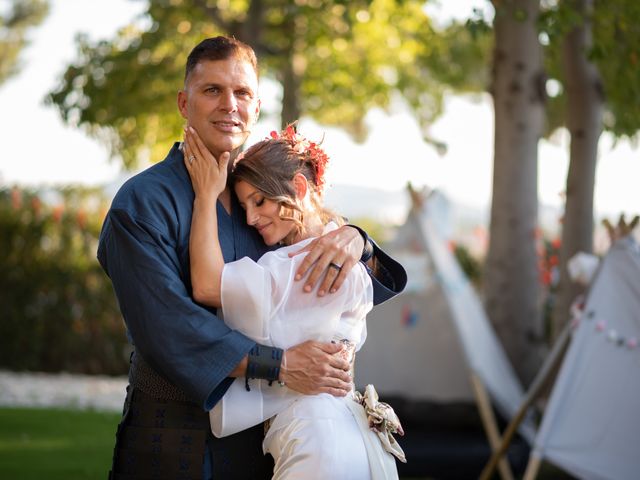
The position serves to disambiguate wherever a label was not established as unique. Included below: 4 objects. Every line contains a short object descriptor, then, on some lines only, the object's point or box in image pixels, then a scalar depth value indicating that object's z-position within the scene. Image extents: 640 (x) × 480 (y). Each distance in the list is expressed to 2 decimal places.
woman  2.55
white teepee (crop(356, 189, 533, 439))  7.39
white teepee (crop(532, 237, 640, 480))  4.89
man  2.48
